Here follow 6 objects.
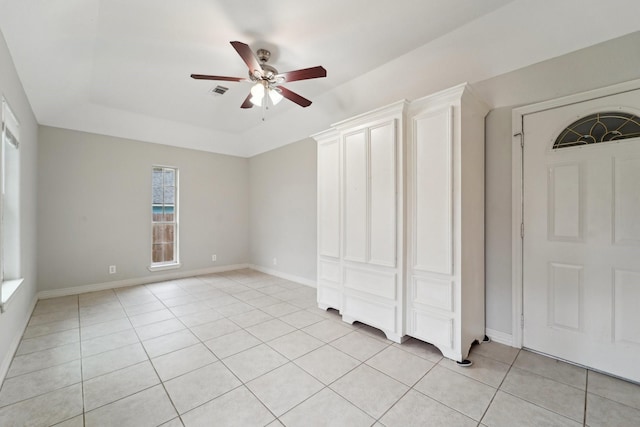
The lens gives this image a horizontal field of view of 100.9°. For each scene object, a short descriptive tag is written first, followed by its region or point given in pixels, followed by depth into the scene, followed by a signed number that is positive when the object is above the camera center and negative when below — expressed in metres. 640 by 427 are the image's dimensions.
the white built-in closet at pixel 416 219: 2.28 -0.04
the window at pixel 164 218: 4.95 -0.06
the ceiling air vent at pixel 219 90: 3.60 +1.74
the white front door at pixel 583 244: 1.98 -0.24
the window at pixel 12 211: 2.70 +0.04
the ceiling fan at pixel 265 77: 2.32 +1.33
